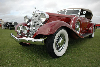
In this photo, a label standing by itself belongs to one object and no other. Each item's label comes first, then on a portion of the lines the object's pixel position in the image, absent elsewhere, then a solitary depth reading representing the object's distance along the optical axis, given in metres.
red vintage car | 2.08
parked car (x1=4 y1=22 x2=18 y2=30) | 13.08
